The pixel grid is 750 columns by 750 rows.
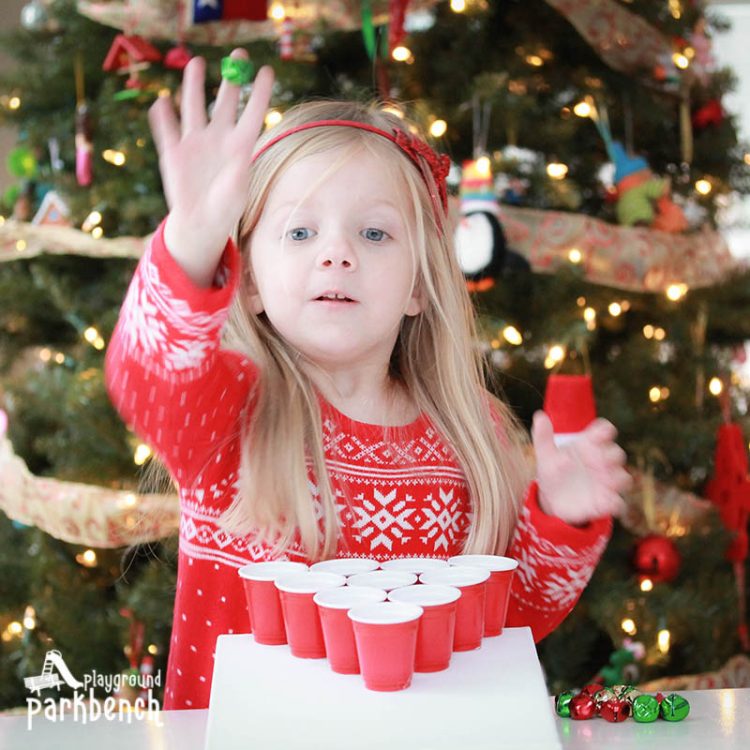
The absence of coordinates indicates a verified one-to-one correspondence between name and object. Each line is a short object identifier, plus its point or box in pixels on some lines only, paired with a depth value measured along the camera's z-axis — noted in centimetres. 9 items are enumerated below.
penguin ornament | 196
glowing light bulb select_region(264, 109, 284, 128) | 199
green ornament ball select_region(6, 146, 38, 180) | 234
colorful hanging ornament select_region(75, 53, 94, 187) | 220
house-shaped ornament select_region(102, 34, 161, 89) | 209
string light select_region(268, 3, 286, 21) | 207
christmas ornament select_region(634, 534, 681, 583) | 219
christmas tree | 206
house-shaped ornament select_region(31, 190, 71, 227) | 221
